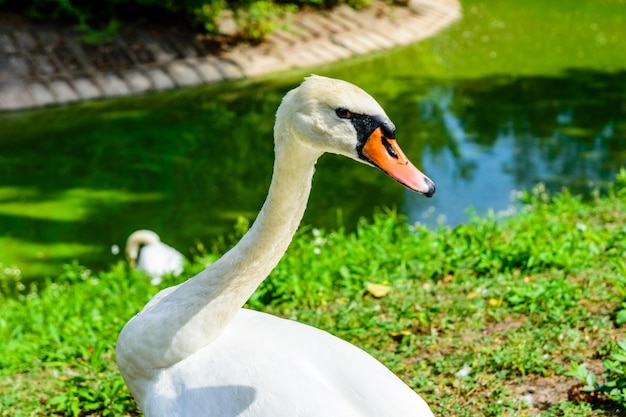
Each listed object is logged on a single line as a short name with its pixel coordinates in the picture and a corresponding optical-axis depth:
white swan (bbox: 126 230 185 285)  5.11
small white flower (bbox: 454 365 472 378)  3.21
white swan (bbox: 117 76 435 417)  2.09
